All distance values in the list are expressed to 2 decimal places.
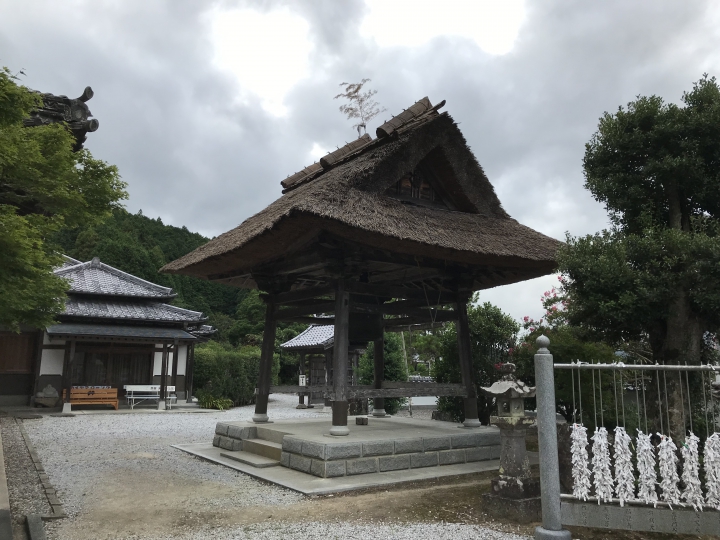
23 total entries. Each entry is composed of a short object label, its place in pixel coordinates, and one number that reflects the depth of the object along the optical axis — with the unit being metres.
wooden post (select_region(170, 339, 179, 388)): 19.70
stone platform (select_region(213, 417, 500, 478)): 6.50
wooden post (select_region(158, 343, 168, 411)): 18.52
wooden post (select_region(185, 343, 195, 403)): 20.75
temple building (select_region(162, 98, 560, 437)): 6.84
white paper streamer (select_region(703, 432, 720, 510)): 4.05
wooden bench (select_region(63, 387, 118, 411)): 17.03
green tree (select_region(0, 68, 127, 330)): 4.58
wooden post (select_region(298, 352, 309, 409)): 21.43
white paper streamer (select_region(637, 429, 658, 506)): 4.15
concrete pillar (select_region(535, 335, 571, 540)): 4.17
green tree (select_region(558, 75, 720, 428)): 5.48
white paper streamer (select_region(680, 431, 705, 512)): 4.08
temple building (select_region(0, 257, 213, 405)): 17.75
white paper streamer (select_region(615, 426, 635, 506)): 4.17
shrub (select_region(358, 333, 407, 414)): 16.12
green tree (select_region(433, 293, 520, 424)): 11.06
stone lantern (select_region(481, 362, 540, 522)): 4.82
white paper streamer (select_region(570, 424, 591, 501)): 4.24
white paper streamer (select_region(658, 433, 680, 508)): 4.11
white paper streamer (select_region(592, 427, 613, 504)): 4.20
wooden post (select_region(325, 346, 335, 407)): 21.14
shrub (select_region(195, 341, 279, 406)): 21.23
